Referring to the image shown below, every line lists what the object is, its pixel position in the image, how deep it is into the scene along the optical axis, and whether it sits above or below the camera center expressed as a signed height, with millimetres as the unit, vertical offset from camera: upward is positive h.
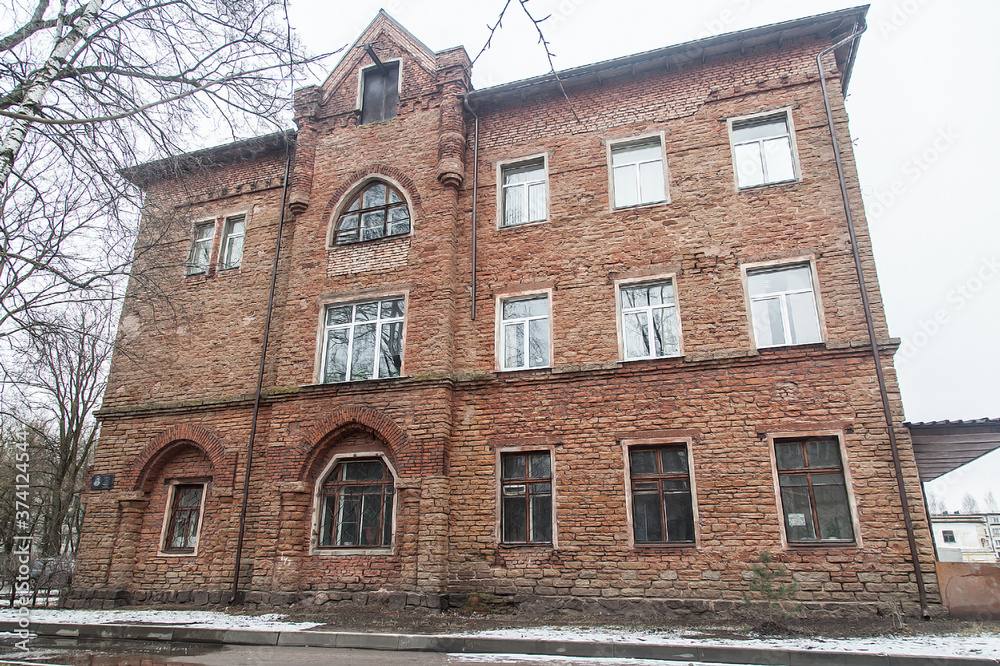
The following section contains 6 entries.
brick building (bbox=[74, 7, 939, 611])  10492 +3504
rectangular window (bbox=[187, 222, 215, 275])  16062 +7415
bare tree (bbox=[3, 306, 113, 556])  21359 +3599
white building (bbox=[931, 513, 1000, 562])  41906 +961
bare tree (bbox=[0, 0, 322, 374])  6371 +4545
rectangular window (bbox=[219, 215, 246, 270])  15805 +7363
